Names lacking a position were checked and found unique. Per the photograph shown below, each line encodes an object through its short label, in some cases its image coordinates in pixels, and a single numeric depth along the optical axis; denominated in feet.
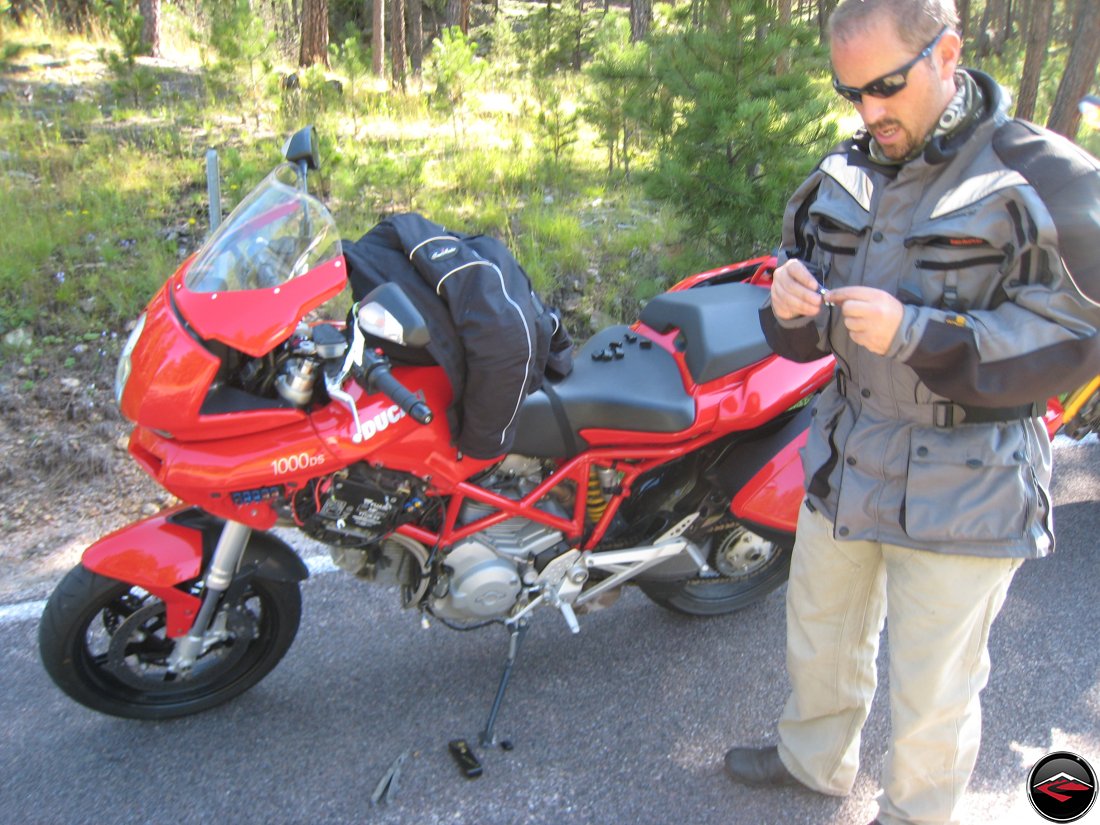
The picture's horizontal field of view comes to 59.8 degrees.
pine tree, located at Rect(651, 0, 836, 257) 16.44
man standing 5.77
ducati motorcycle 7.58
